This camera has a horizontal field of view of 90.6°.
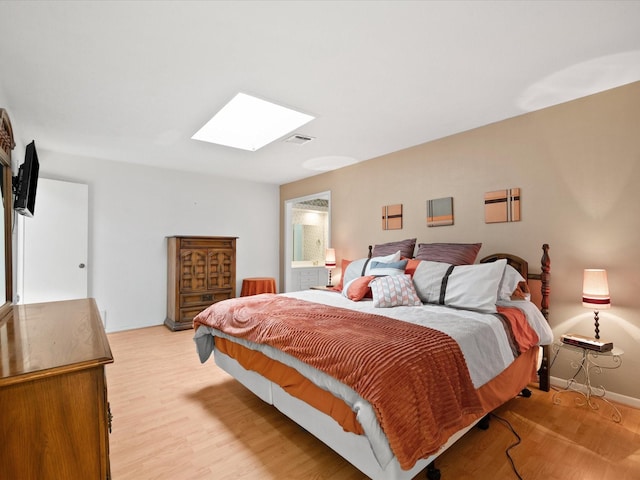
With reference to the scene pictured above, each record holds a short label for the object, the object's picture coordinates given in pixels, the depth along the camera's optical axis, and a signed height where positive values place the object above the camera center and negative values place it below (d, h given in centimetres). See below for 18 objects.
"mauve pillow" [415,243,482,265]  305 -13
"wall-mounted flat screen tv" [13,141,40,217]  222 +45
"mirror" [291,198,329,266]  692 +18
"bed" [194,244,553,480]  143 -64
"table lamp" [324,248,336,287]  473 -28
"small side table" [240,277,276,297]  533 -76
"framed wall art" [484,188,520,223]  301 +33
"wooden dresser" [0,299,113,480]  88 -50
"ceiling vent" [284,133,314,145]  351 +116
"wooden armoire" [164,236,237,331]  459 -51
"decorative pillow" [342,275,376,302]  303 -47
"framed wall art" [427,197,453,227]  350 +32
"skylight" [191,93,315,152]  286 +121
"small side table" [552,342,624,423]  240 -111
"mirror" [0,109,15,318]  191 +19
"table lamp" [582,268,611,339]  231 -38
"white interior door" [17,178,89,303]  376 -2
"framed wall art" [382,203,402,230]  401 +30
